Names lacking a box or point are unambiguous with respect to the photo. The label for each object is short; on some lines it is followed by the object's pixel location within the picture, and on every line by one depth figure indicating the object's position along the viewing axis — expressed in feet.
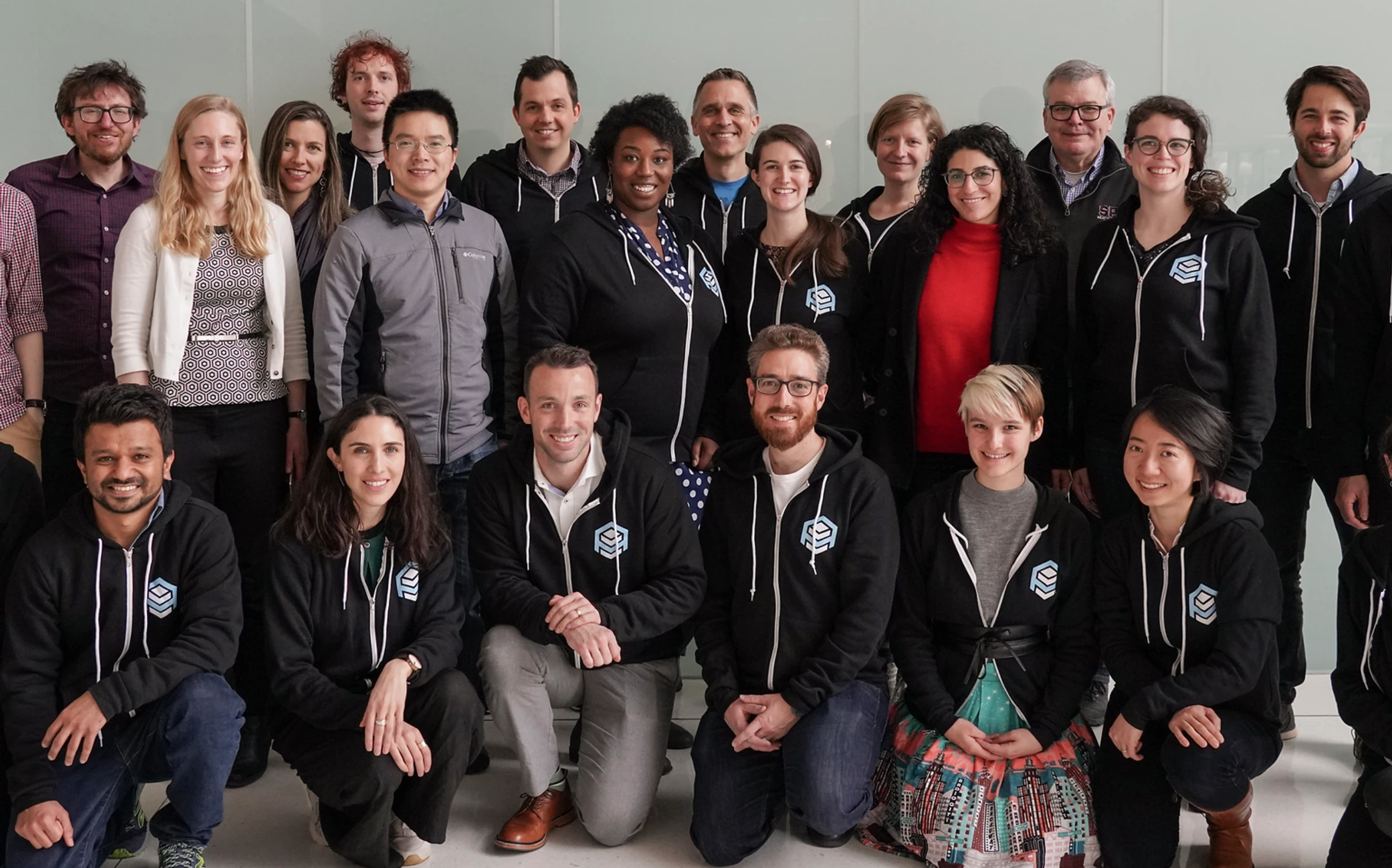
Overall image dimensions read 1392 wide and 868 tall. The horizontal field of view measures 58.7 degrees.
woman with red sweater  10.31
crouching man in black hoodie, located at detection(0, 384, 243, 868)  8.32
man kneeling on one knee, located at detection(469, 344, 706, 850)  9.46
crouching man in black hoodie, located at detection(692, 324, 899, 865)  9.17
